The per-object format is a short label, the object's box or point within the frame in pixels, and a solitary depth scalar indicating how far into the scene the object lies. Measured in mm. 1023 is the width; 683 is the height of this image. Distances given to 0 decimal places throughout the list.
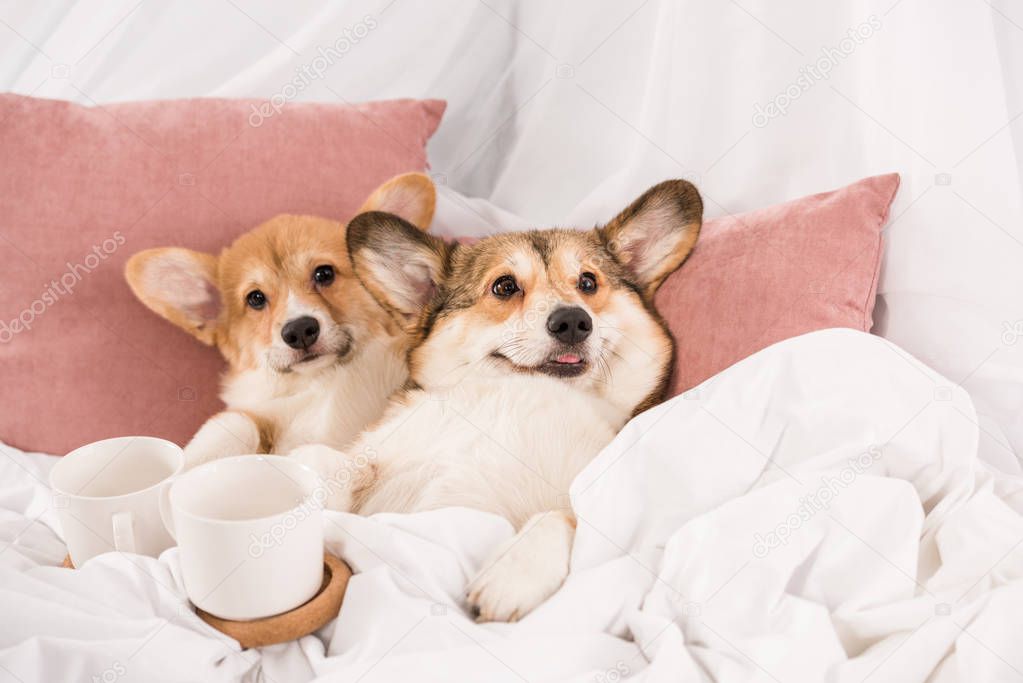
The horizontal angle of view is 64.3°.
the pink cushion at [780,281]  1331
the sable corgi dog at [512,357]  1274
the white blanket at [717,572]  896
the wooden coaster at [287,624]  964
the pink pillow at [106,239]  1575
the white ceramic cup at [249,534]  932
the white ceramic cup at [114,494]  1086
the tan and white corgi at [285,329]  1440
